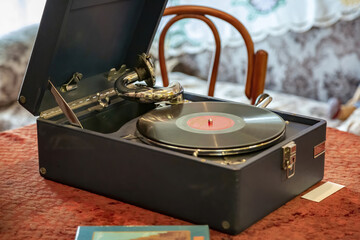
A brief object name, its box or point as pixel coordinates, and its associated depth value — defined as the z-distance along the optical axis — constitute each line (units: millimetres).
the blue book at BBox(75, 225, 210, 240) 1238
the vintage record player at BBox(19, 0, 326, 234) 1266
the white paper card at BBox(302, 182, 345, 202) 1374
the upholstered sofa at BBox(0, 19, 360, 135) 2518
